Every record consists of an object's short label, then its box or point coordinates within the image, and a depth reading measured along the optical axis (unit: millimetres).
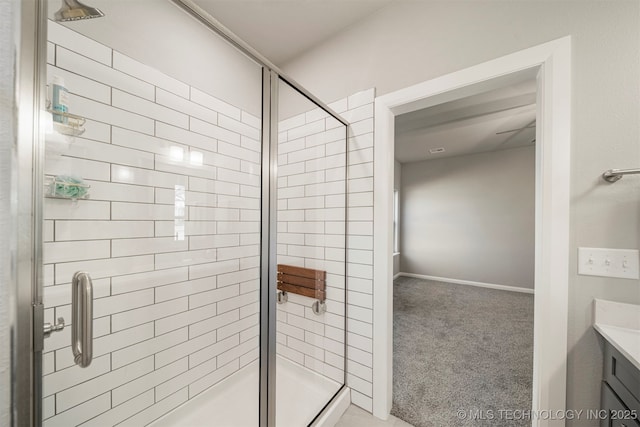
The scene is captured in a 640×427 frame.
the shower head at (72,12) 729
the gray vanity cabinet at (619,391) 810
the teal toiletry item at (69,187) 920
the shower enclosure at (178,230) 917
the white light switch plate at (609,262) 990
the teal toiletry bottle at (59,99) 883
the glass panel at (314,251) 1615
